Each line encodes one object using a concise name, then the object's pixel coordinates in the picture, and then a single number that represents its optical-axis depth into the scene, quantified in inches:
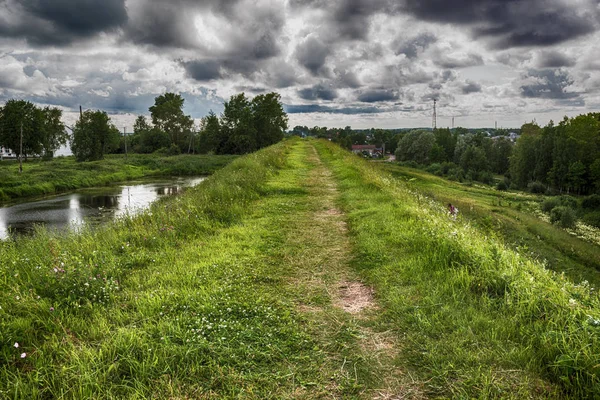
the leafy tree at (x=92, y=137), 2640.3
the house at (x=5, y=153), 2722.9
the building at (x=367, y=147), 6297.2
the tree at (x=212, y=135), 3525.6
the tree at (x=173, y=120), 4020.7
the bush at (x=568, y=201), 1915.0
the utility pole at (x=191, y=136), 3793.3
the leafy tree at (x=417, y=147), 4340.6
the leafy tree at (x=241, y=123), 2970.0
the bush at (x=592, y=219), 1671.8
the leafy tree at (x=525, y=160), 3073.3
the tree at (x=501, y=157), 4219.2
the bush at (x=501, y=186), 2649.4
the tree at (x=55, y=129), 3412.9
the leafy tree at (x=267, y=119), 2960.1
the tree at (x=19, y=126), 2440.9
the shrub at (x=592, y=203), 2052.9
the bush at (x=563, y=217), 1405.0
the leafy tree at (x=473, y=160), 3794.3
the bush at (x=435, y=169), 3273.1
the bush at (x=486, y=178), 3250.5
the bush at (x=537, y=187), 2758.4
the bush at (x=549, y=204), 1742.1
